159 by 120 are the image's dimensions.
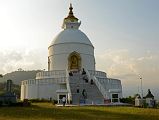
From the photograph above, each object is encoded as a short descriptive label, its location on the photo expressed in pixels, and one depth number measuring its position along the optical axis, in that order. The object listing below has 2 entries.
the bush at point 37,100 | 40.70
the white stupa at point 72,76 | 38.25
